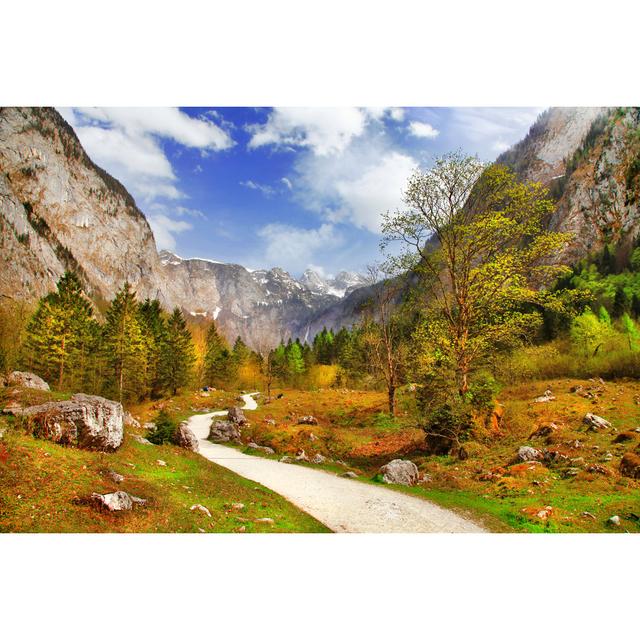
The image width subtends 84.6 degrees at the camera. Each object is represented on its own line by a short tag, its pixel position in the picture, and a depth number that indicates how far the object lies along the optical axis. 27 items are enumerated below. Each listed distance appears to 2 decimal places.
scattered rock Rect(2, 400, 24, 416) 8.10
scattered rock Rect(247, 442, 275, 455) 17.11
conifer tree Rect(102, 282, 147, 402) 28.61
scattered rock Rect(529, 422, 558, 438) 11.08
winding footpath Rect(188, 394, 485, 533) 7.62
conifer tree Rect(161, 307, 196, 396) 39.94
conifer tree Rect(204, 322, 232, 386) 42.69
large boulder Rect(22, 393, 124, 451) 8.17
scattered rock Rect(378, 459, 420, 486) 10.35
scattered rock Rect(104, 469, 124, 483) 7.39
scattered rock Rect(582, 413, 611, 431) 10.43
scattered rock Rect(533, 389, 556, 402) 14.57
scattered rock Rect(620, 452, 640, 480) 7.88
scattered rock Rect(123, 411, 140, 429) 14.90
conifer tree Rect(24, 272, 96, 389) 21.92
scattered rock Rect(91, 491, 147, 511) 6.39
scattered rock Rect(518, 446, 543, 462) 9.87
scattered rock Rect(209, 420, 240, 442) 20.73
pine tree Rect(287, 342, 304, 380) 58.22
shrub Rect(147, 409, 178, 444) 13.58
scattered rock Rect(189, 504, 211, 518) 7.07
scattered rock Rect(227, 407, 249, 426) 23.59
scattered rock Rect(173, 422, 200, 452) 14.16
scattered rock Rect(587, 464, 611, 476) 8.12
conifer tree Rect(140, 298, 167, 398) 37.33
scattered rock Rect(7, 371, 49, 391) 12.77
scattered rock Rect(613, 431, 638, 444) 9.24
